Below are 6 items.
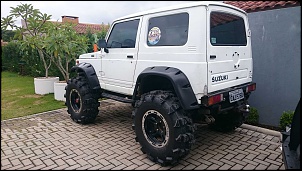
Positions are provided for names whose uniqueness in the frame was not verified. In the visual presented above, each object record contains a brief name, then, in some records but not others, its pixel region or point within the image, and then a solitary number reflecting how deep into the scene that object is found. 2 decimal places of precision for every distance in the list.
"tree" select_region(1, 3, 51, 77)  7.33
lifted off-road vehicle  3.03
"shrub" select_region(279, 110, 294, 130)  4.29
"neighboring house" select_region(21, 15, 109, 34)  7.82
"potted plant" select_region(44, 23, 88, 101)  6.63
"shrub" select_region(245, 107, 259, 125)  4.85
